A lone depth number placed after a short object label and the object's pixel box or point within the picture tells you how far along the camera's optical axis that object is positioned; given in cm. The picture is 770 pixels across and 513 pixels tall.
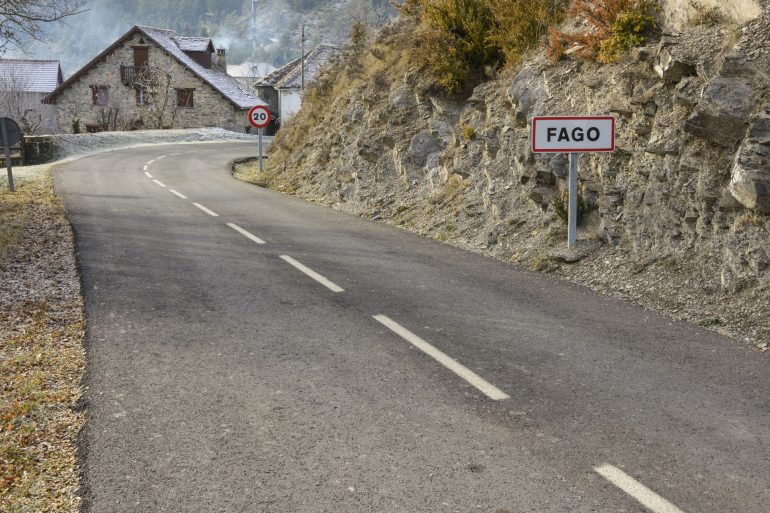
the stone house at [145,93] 5966
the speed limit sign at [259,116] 2520
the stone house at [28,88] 6125
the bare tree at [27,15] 1473
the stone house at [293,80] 6384
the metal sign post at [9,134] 1925
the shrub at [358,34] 2303
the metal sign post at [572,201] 1041
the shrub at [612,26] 1110
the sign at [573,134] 1012
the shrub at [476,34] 1449
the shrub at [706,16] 990
